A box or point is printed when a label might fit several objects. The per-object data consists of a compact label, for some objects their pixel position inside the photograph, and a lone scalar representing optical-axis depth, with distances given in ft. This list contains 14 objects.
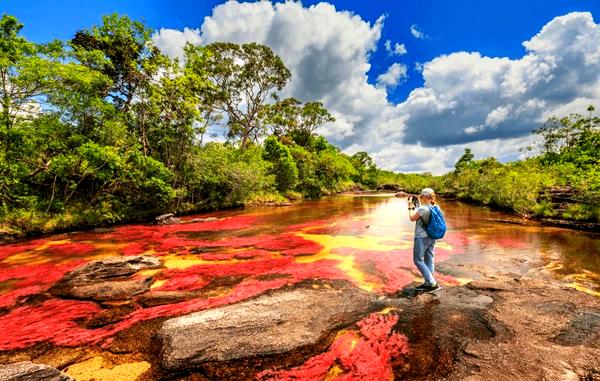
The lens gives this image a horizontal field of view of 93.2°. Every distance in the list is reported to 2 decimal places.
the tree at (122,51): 71.87
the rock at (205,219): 63.57
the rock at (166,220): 60.39
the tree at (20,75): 44.73
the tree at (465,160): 174.97
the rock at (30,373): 10.61
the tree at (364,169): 261.24
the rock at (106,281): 21.52
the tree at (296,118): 148.56
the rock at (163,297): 20.07
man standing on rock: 19.52
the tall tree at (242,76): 108.99
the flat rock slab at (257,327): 13.34
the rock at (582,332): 13.56
